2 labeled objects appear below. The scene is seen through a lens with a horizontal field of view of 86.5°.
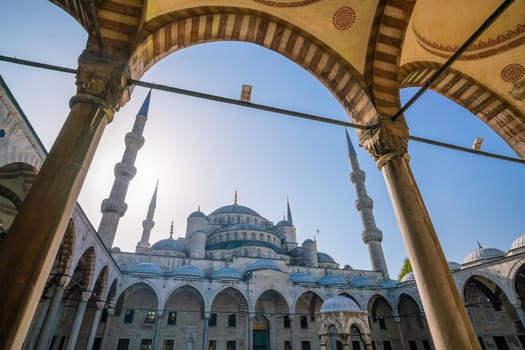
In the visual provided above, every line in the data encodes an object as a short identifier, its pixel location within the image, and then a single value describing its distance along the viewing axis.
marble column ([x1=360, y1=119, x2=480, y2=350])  2.79
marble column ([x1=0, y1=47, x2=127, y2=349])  1.98
